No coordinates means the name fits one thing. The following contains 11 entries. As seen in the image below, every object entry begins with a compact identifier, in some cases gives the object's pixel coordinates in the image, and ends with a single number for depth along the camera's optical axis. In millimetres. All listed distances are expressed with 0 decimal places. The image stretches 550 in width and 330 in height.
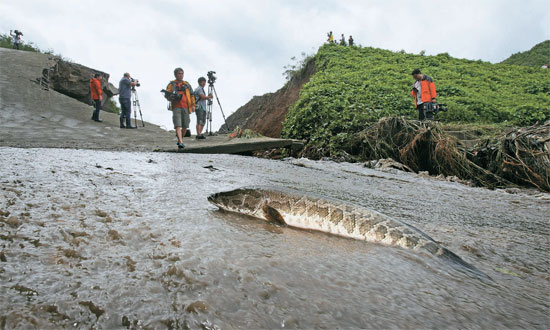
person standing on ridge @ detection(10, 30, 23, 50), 26938
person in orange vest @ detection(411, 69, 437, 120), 10508
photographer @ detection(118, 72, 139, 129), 13627
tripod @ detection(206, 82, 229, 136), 15203
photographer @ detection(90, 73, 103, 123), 14297
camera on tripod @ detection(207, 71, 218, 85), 15172
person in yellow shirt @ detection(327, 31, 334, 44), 29906
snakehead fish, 2234
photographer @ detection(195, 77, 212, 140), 12234
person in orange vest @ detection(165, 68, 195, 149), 8523
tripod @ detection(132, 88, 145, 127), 17572
